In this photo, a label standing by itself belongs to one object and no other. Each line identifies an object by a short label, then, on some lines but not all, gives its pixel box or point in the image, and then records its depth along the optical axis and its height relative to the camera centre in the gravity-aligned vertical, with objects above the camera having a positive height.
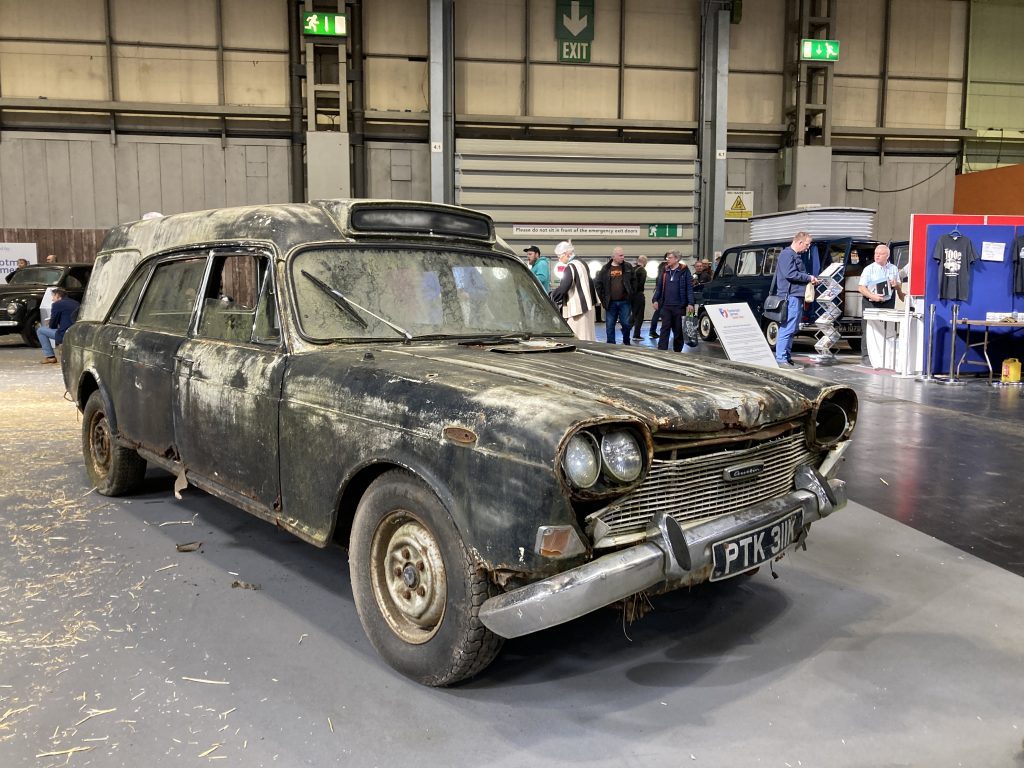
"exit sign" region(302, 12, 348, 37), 18.36 +5.85
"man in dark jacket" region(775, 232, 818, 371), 11.88 +0.06
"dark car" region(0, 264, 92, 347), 14.91 -0.15
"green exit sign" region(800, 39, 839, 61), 19.72 +5.72
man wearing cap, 13.41 +0.41
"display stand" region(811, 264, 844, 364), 13.16 -0.33
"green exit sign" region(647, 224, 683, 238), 20.89 +1.48
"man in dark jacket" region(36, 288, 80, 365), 11.66 -0.52
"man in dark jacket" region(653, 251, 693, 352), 12.66 -0.14
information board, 7.80 -0.44
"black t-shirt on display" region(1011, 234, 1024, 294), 10.86 +0.34
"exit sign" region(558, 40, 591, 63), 20.36 +5.85
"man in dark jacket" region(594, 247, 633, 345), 13.06 +0.00
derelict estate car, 2.52 -0.50
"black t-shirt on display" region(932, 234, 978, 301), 10.77 +0.37
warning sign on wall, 21.34 +2.19
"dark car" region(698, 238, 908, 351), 13.99 +0.30
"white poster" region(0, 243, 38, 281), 18.94 +0.68
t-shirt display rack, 10.80 +0.15
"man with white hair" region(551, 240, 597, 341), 10.84 -0.03
